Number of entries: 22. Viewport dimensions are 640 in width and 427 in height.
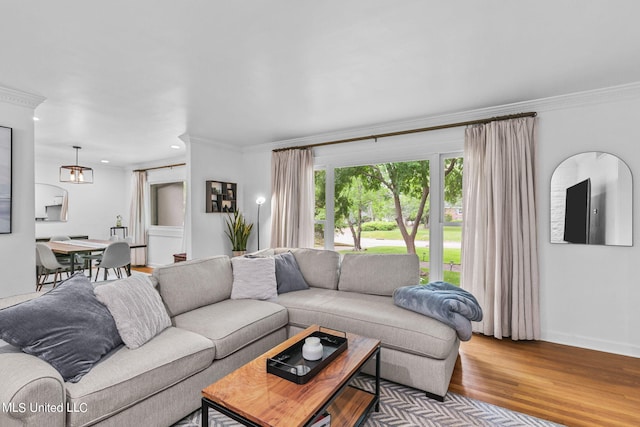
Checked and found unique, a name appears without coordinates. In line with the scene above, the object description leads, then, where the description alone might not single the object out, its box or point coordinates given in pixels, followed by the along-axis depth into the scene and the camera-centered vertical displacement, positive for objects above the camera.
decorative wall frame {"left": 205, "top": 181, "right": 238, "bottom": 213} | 5.01 +0.19
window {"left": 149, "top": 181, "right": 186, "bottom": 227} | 7.05 +0.09
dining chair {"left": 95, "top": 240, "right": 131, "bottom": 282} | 4.90 -0.79
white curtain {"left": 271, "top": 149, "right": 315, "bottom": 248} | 4.80 +0.14
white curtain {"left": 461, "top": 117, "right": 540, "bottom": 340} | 3.22 -0.19
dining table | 4.71 -0.66
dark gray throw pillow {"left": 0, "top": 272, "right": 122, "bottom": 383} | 1.59 -0.67
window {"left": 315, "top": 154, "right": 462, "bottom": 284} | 3.87 -0.01
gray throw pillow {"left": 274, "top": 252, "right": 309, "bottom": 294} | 3.30 -0.73
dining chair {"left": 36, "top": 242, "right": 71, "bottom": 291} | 4.68 -0.80
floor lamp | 5.07 +0.13
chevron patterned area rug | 1.99 -1.37
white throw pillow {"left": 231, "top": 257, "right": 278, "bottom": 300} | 3.05 -0.71
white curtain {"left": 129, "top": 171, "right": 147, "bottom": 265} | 7.36 -0.24
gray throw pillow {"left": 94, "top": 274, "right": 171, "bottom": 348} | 1.96 -0.68
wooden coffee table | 1.38 -0.90
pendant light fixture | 5.24 +0.56
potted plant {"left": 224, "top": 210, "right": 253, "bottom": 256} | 5.34 -0.42
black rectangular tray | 1.63 -0.88
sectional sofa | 1.46 -0.89
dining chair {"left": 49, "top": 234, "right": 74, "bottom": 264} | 5.41 -0.67
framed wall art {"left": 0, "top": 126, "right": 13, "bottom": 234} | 2.87 +0.26
